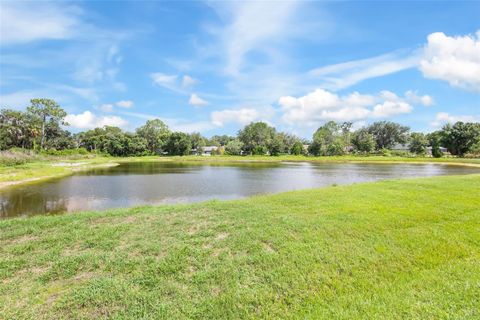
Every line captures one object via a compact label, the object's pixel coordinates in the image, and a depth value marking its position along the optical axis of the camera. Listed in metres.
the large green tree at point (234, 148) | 92.25
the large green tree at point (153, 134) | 90.88
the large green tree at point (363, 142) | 85.71
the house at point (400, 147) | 93.50
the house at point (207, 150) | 98.72
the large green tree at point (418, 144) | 81.94
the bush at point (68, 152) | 62.19
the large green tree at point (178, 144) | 84.75
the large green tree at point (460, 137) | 69.38
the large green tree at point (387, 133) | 96.31
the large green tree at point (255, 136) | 93.12
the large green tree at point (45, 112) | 63.34
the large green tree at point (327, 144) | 83.00
